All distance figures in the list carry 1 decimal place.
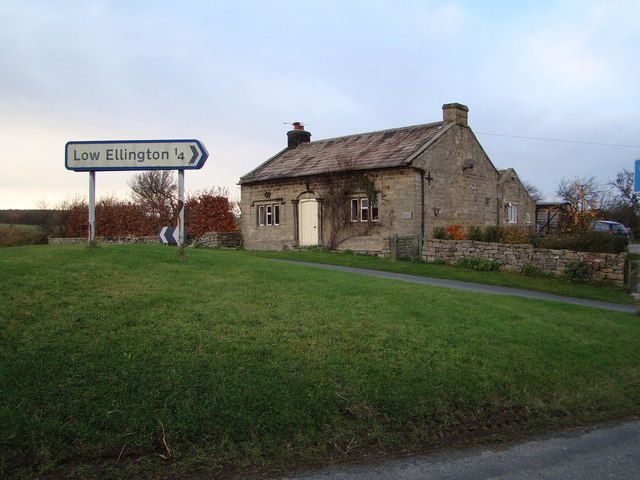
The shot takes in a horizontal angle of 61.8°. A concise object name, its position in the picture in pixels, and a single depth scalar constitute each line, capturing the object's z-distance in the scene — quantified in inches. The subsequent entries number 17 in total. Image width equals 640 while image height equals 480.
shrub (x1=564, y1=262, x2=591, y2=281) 696.4
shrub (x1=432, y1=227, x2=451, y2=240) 954.7
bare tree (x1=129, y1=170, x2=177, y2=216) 2485.2
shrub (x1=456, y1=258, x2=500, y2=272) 782.5
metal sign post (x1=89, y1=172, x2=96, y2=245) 432.2
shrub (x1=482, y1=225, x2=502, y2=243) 874.1
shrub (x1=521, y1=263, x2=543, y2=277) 738.2
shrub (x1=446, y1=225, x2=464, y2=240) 962.7
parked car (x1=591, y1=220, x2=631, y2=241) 1188.5
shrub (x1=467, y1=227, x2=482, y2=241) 902.6
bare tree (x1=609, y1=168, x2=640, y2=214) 2150.6
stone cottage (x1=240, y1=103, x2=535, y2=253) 986.1
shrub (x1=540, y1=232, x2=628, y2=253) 715.4
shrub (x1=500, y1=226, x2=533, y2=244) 855.1
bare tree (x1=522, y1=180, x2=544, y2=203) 2743.6
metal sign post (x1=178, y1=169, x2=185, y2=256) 426.9
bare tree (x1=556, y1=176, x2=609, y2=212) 1289.4
